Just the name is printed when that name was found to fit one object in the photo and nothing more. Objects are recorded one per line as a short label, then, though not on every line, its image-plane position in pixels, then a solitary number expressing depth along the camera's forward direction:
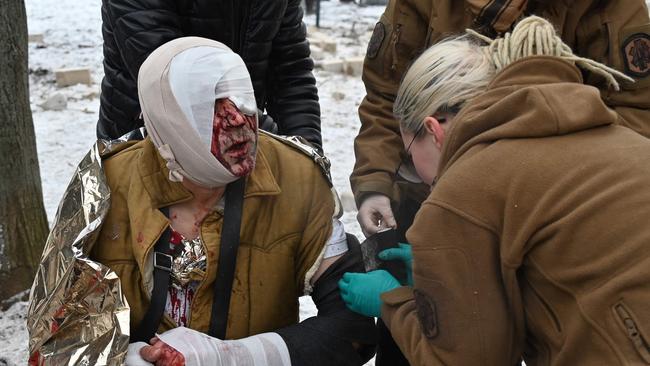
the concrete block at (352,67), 8.13
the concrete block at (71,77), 7.47
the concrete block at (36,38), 8.72
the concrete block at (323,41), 9.06
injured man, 1.86
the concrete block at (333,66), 8.17
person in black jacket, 2.30
